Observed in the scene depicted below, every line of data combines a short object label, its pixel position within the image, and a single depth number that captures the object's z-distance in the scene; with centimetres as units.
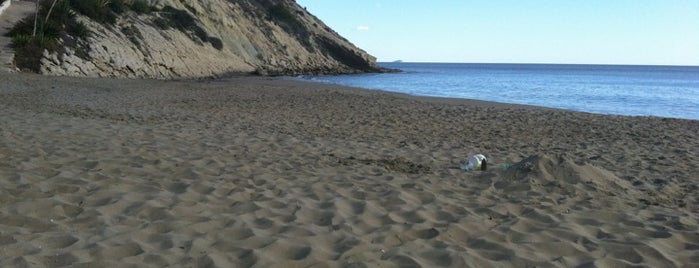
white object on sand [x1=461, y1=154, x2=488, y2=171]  731
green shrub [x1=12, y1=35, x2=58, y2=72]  2239
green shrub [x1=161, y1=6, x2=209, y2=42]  3749
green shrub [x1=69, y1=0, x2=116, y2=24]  2952
